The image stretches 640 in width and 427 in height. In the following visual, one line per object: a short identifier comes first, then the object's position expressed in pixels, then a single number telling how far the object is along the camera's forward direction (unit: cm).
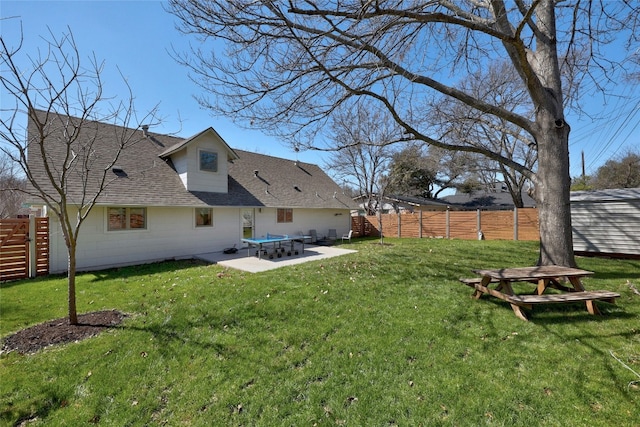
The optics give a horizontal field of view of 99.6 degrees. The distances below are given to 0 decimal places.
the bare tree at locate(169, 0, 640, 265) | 503
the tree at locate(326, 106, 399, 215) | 1925
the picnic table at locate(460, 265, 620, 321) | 432
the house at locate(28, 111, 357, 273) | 971
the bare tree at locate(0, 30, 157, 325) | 409
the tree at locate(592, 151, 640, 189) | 2605
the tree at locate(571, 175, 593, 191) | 2798
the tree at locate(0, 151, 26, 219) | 2012
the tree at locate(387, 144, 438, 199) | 2369
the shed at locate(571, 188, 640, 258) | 972
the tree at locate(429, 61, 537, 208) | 861
